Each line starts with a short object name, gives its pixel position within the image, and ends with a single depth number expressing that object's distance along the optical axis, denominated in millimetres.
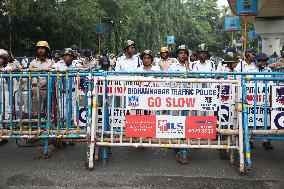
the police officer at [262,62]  9938
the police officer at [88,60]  13845
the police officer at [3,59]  8304
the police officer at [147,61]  8438
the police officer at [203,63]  9820
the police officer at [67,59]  8555
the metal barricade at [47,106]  6738
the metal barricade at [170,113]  6371
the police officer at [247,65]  9473
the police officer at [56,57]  12908
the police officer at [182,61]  9162
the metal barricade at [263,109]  6414
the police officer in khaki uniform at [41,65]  7211
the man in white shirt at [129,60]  9390
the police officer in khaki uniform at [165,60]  10625
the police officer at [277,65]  11295
